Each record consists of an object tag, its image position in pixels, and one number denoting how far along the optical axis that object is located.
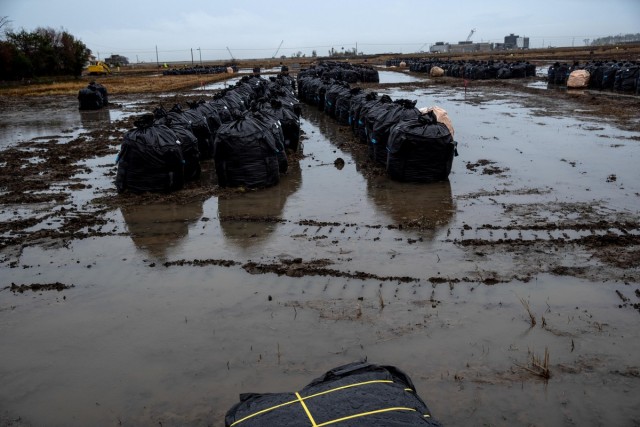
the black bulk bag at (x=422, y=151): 7.97
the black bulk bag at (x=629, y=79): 20.99
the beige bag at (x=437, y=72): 37.03
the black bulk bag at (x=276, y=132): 8.55
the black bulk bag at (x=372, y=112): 10.15
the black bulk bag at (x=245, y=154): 7.90
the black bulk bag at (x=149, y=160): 7.71
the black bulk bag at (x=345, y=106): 14.34
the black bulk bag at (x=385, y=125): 9.24
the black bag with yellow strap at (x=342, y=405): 2.14
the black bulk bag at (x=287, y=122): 10.43
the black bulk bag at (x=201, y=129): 10.09
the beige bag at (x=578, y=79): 23.62
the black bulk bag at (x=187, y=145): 8.34
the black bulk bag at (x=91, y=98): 21.45
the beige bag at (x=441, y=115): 10.04
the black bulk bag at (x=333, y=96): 15.83
